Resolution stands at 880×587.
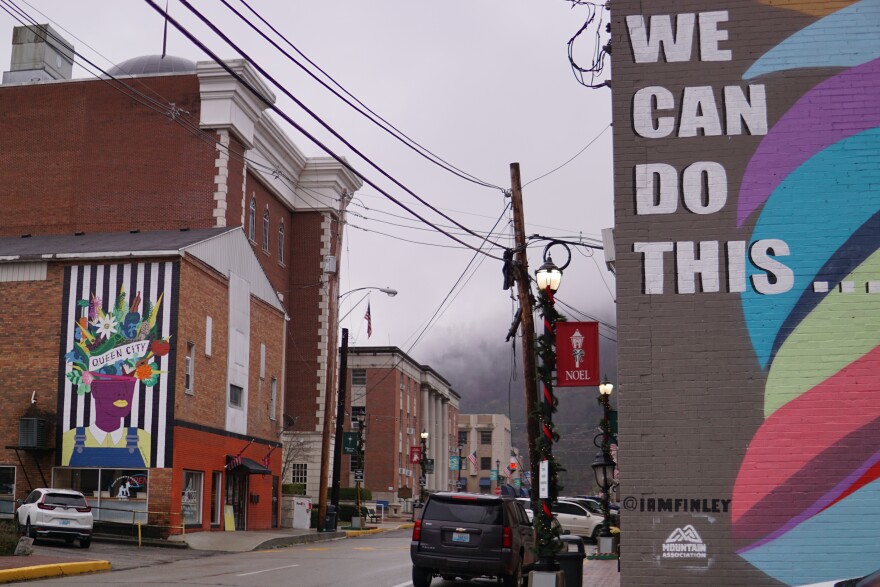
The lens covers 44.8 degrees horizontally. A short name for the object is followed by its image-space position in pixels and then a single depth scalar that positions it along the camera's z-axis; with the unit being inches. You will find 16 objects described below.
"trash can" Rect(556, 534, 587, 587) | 668.7
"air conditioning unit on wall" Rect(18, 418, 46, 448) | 1275.8
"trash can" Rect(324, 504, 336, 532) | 1737.2
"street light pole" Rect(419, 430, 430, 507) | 2352.4
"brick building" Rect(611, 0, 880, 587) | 522.3
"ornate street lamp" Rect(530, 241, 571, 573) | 674.8
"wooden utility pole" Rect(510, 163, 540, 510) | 927.0
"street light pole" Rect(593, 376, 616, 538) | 1150.3
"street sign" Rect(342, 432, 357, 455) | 1989.4
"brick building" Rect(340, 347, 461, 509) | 3191.4
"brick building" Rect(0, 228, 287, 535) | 1288.1
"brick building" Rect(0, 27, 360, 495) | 1770.4
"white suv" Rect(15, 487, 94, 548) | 1093.1
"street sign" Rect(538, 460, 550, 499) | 673.0
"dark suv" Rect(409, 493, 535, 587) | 737.0
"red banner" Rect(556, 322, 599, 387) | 701.3
